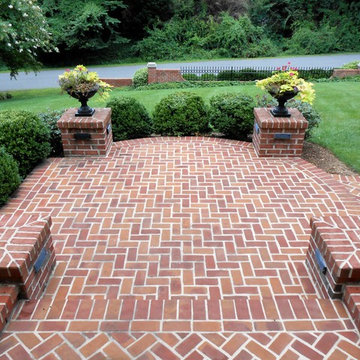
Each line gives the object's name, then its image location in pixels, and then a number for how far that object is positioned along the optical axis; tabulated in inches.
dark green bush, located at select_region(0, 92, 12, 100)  624.2
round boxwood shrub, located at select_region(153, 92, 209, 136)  269.0
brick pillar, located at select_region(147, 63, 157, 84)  638.5
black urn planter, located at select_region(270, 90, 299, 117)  222.9
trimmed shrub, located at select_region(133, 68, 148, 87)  643.5
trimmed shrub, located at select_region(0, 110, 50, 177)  205.2
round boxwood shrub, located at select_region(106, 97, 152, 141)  262.4
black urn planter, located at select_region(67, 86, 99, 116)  224.5
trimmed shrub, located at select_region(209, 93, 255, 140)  257.1
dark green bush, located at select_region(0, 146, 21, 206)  174.2
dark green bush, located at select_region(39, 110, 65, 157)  238.8
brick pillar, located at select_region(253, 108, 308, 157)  221.5
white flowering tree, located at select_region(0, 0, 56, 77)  511.2
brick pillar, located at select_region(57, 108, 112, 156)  222.7
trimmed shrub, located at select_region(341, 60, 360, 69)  652.2
